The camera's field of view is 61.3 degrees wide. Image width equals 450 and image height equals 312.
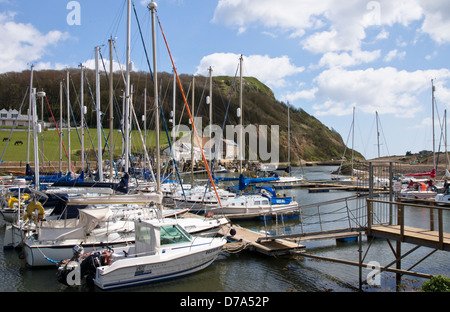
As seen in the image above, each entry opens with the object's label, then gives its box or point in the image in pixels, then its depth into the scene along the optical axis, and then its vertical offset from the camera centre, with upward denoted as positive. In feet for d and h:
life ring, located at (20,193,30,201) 90.27 -7.80
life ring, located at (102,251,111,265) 51.75 -12.89
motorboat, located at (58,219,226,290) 50.44 -13.22
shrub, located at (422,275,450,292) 35.09 -11.43
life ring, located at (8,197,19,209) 86.74 -8.32
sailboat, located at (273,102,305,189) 211.16 -10.84
